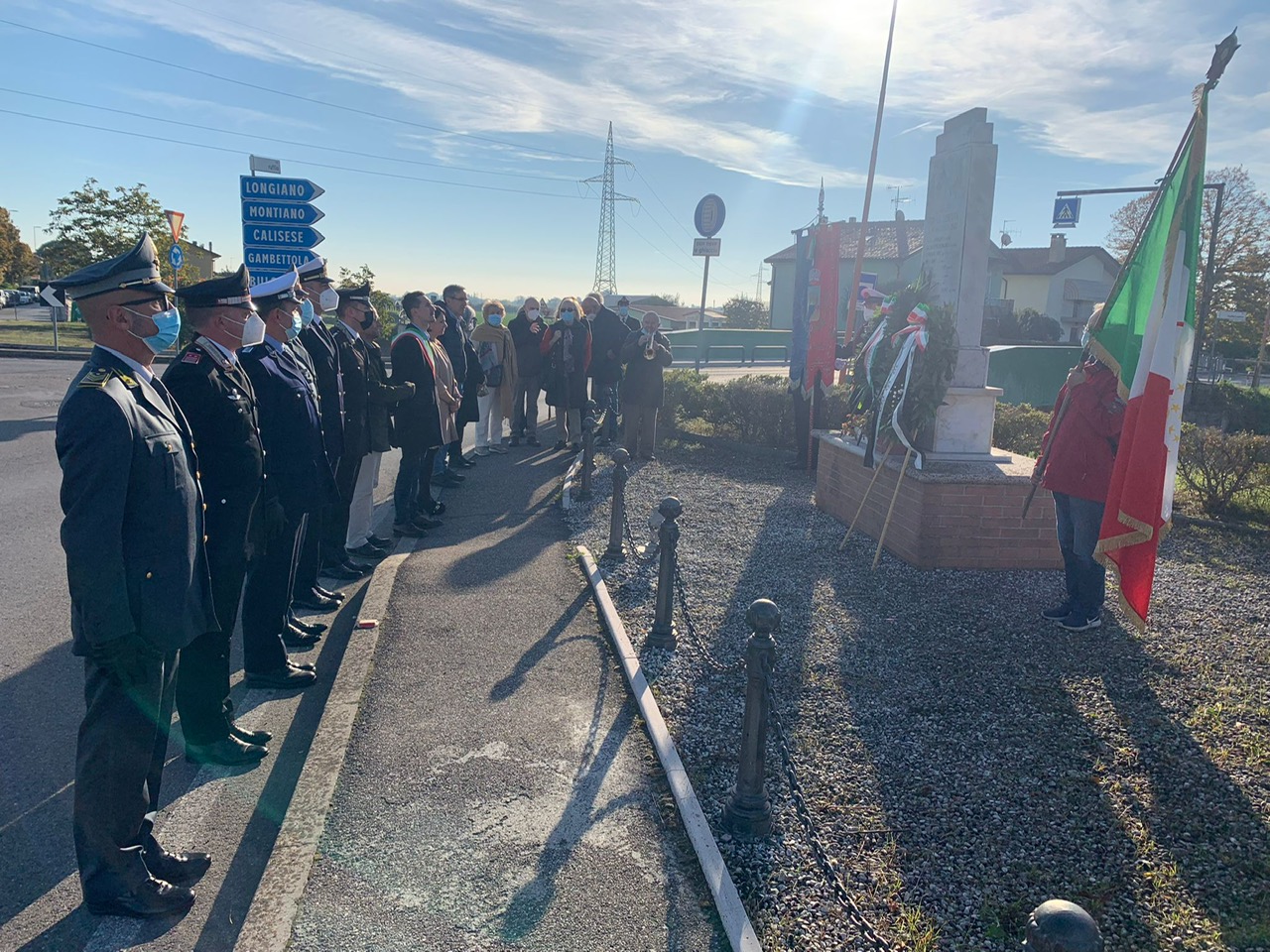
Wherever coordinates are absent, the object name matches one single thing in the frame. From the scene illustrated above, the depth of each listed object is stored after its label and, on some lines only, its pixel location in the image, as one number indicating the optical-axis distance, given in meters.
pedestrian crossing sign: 24.73
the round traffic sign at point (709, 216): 15.14
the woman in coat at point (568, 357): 12.95
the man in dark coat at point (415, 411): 8.13
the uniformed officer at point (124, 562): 2.83
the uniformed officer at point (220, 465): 3.98
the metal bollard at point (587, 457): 10.06
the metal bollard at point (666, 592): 5.65
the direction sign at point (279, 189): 9.27
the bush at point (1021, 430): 12.23
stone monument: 7.69
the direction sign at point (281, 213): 9.27
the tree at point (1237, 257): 34.62
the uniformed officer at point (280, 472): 4.85
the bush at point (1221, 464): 9.45
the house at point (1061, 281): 58.09
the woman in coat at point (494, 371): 12.66
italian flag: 5.41
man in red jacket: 5.92
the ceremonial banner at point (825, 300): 11.45
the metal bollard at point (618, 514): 7.49
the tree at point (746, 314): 70.19
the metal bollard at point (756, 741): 3.62
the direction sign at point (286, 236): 9.34
